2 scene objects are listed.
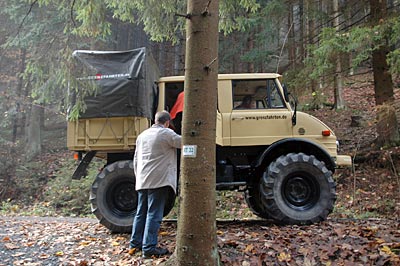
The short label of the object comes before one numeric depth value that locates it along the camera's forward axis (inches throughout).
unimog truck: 235.0
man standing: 187.8
